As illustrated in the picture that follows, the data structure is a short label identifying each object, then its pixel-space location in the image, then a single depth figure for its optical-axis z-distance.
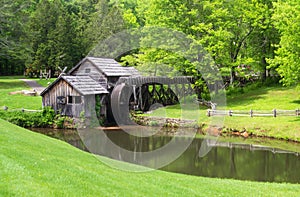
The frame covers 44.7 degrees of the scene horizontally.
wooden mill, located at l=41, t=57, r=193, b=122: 29.69
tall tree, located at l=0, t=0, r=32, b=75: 46.06
